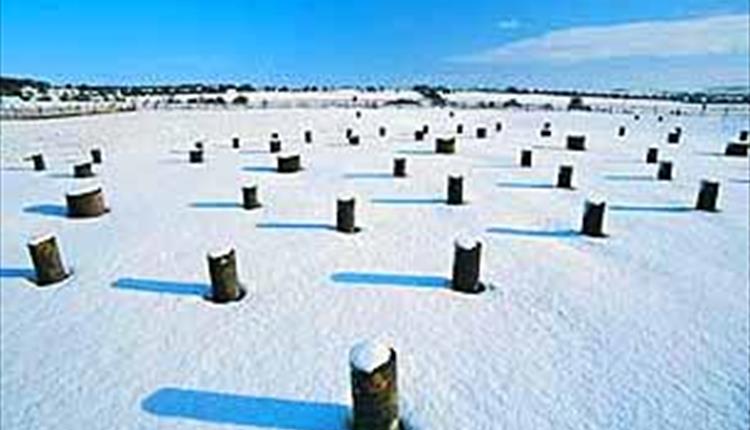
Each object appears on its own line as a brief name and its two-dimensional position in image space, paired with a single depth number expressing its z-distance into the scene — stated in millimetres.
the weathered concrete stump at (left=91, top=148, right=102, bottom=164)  19234
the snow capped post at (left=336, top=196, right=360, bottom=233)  10758
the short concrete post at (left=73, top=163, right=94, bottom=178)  16781
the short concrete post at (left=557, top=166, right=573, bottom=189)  14672
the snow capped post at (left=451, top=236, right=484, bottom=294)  7995
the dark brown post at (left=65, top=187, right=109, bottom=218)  12172
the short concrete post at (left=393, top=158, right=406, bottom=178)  15664
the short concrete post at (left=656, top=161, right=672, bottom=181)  15500
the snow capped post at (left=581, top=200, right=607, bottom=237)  10672
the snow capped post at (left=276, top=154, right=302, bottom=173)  16547
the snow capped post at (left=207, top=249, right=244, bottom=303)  7781
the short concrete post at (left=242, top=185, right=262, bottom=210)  12578
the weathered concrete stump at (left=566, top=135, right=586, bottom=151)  21250
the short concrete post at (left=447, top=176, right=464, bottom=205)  12852
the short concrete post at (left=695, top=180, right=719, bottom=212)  12672
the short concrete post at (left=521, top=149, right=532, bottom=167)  17375
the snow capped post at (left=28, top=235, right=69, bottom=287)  8773
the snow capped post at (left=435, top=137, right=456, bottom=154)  19812
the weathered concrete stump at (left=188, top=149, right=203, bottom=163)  19014
